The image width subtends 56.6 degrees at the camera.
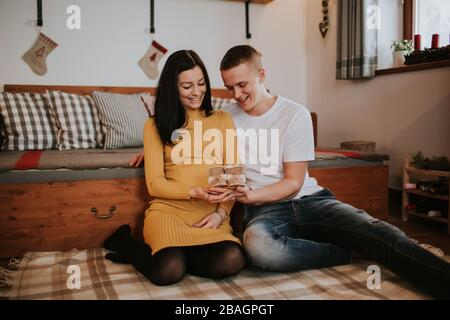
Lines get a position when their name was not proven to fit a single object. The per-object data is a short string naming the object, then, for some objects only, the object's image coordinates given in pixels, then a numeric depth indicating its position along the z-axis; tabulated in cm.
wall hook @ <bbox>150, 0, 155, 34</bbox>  283
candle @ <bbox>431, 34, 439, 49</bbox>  236
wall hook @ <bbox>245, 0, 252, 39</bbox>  314
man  136
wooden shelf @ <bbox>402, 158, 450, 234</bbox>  203
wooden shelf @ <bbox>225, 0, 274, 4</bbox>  312
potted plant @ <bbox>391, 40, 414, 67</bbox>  262
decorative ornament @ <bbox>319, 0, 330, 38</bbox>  317
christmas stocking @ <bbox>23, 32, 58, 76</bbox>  257
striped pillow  226
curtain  268
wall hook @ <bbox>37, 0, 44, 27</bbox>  255
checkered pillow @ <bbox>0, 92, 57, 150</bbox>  215
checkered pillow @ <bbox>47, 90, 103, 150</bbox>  224
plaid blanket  124
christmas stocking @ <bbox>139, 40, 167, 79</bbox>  284
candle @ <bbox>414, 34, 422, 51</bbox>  251
